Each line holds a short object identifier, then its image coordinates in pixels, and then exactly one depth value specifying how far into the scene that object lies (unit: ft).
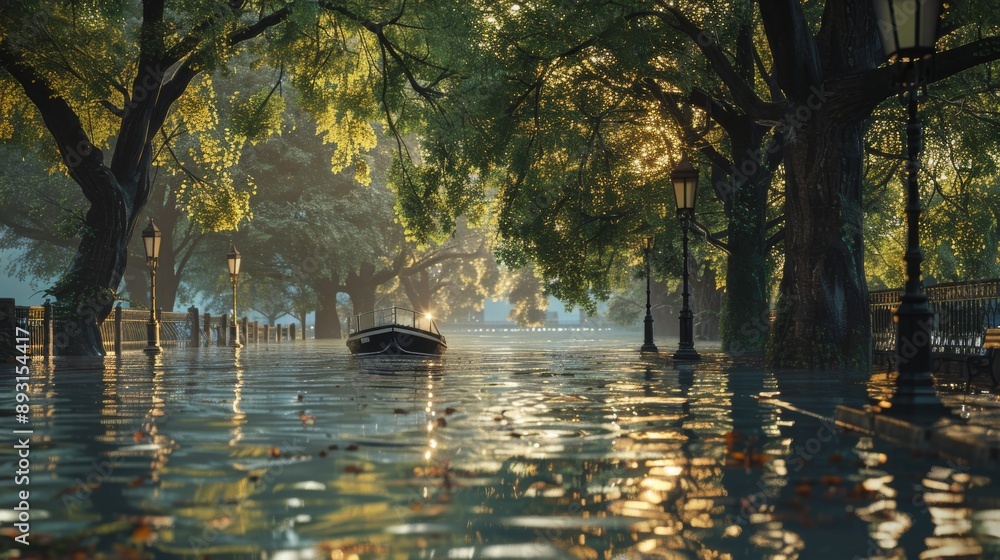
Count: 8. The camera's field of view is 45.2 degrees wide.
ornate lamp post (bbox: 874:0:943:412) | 38.29
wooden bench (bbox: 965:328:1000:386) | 53.42
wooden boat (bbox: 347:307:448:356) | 124.98
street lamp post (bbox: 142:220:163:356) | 118.11
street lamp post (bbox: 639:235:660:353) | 122.29
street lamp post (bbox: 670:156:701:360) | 92.99
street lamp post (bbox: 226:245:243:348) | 164.96
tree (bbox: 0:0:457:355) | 97.91
